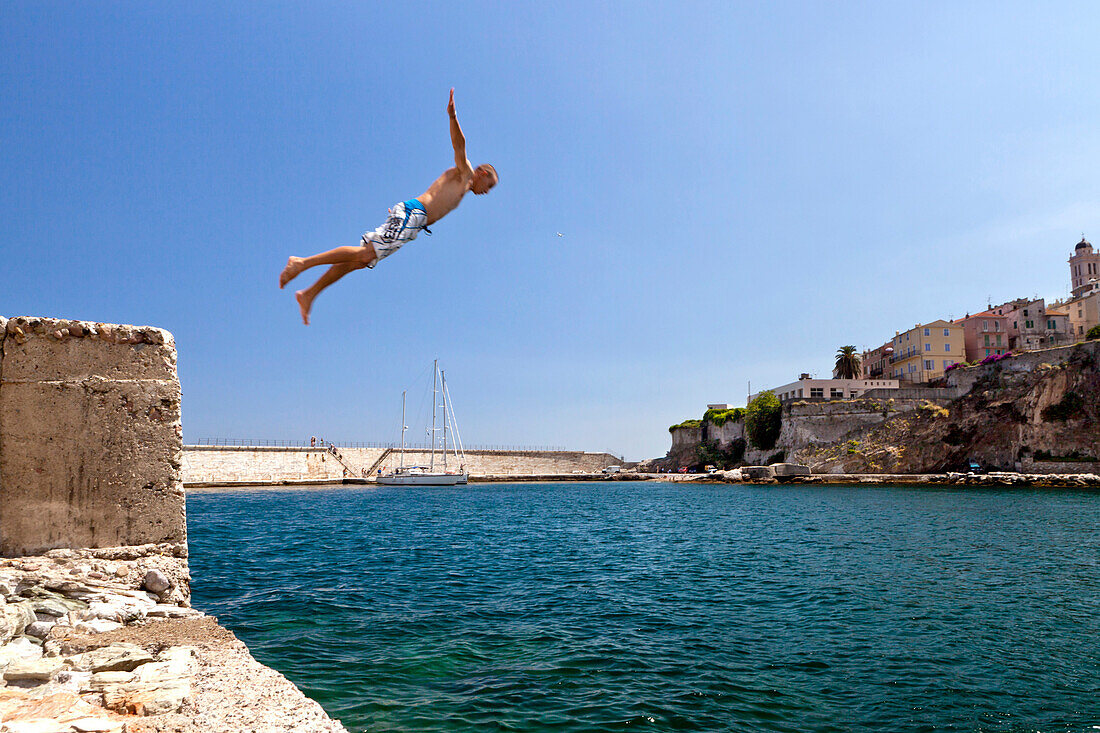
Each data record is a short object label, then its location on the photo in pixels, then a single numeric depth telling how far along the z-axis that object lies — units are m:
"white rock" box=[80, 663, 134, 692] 3.95
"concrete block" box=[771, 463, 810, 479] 56.62
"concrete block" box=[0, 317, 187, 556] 5.58
